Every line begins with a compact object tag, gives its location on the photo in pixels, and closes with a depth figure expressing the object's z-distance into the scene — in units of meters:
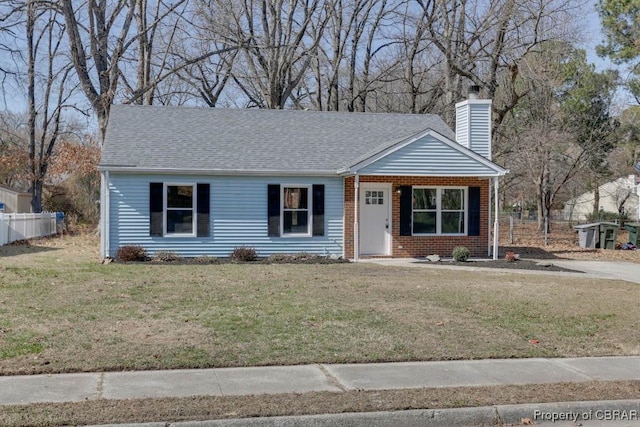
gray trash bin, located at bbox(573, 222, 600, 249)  28.10
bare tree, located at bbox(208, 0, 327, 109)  35.25
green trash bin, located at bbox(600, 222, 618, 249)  28.08
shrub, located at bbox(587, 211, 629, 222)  46.84
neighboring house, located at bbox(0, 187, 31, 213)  43.16
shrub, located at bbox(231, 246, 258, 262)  20.14
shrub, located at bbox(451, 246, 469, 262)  20.47
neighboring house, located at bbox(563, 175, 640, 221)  51.28
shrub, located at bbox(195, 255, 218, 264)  19.63
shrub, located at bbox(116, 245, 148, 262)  19.25
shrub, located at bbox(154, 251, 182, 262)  19.67
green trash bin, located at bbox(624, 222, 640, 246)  29.20
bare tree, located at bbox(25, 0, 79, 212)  39.00
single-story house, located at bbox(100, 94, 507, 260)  20.12
